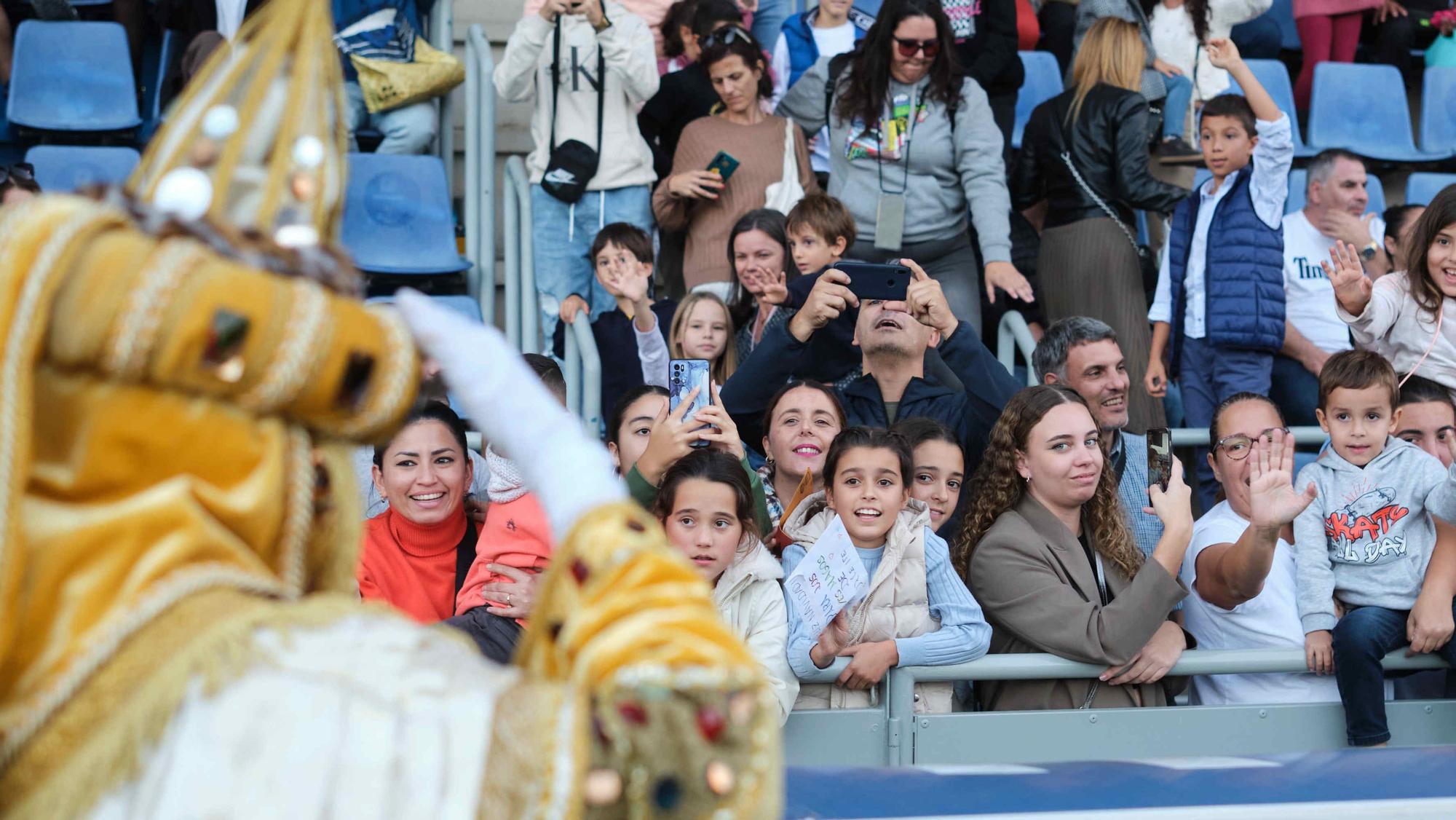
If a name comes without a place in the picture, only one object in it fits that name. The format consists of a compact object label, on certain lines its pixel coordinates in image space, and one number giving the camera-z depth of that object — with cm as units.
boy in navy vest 1026
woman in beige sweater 1091
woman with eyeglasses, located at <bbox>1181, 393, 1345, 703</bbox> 714
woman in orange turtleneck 721
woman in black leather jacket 1116
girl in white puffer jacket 666
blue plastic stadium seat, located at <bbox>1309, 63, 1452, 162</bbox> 1386
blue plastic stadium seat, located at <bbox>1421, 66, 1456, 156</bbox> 1414
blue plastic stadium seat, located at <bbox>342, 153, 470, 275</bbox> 1115
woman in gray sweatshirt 1053
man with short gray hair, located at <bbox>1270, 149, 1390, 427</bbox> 1080
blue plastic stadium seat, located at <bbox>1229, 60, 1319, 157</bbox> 1368
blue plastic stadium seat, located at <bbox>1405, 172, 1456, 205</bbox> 1329
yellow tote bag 1141
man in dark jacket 855
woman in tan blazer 696
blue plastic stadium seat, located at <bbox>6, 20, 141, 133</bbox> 1163
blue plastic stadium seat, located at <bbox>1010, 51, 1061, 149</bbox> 1351
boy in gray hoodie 713
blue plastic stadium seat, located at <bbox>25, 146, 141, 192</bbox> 1087
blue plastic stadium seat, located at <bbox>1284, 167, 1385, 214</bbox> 1279
